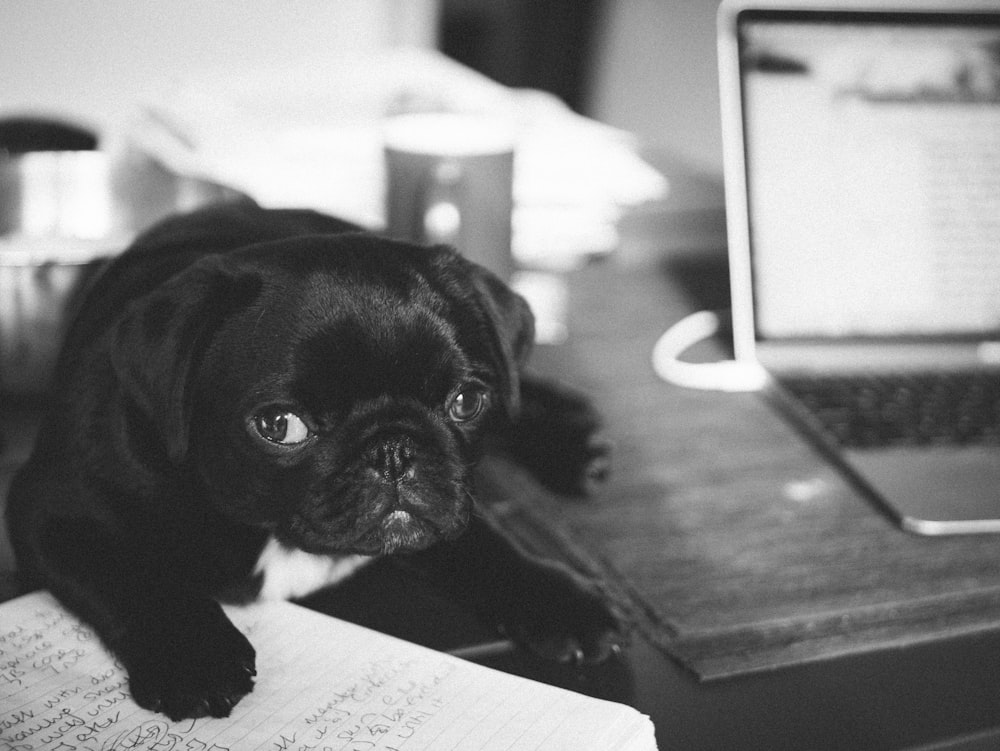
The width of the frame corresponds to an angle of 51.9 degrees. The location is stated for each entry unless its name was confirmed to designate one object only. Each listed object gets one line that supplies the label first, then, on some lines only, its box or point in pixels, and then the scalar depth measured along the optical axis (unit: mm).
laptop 1248
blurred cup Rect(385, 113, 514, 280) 1257
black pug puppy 741
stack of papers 1472
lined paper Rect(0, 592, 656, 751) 610
